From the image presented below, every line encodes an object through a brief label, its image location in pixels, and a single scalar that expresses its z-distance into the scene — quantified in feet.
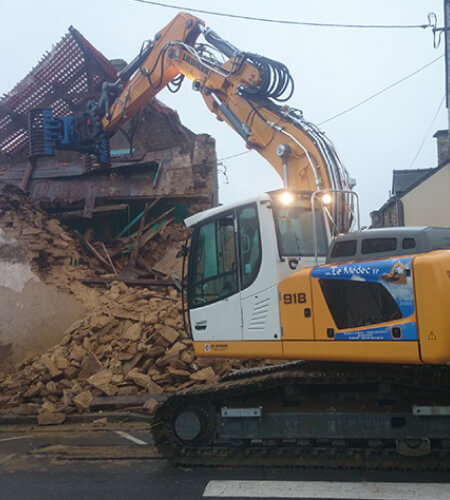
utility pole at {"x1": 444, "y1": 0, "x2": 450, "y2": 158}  43.42
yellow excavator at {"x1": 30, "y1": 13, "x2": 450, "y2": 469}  14.16
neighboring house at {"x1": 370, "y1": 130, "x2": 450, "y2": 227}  58.70
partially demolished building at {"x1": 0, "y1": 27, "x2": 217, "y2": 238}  44.50
